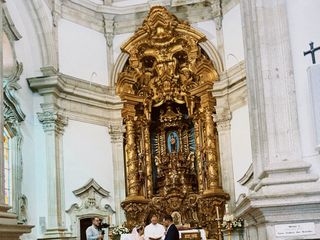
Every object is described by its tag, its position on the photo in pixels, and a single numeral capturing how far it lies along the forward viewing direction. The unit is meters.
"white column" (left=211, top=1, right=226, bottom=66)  21.17
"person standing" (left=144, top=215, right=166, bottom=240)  14.38
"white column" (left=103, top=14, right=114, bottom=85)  22.41
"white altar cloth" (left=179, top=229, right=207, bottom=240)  17.53
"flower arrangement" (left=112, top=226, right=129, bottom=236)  20.34
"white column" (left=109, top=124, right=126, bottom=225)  21.21
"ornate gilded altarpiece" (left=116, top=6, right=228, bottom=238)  20.91
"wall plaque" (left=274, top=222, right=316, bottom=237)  7.45
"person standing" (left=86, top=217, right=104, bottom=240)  14.09
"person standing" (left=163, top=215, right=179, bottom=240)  11.49
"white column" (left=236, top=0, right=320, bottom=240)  7.54
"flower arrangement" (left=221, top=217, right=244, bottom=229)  18.80
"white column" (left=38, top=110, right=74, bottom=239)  19.02
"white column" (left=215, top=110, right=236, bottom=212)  20.36
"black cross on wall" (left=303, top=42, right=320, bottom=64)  8.09
